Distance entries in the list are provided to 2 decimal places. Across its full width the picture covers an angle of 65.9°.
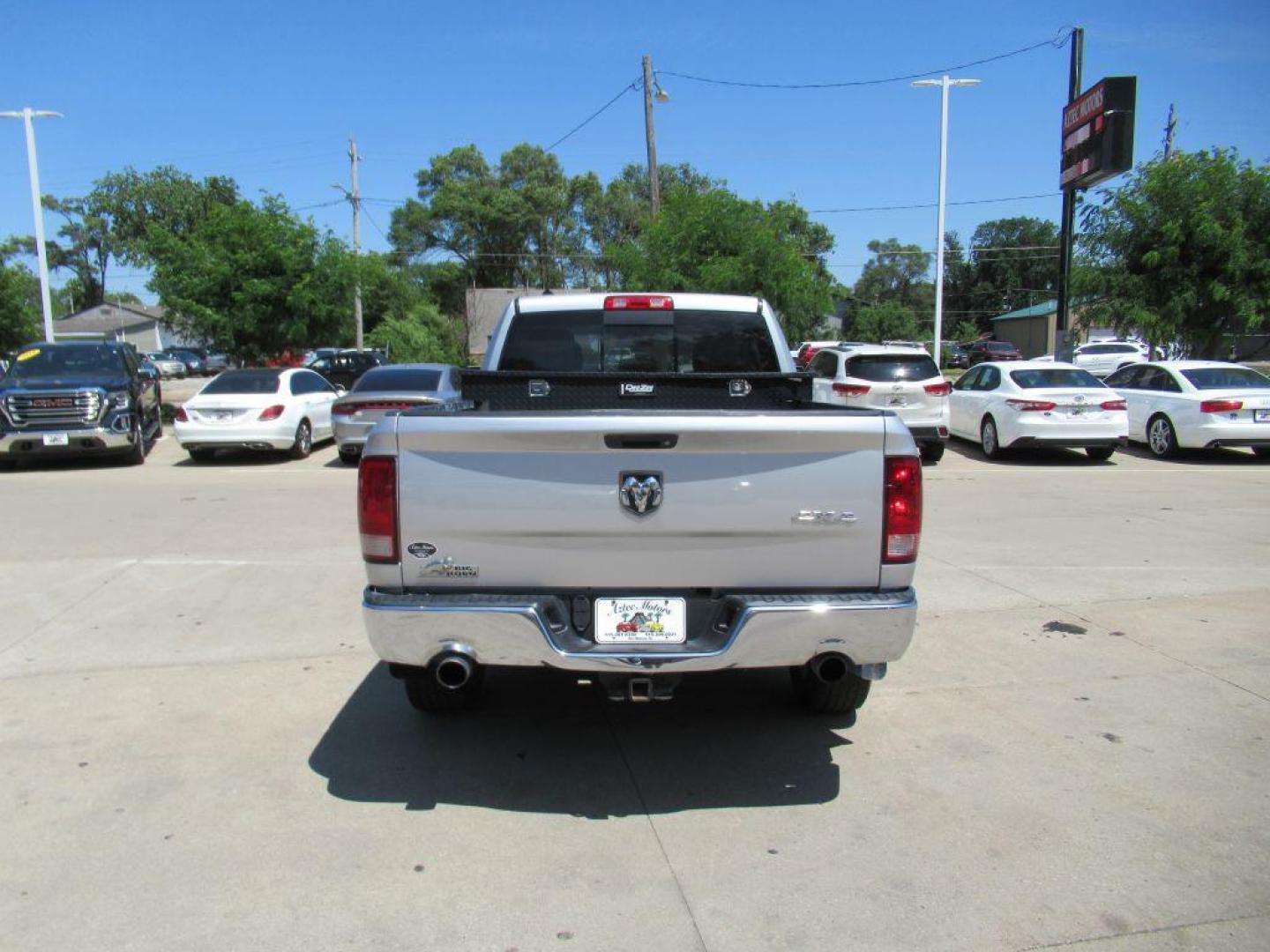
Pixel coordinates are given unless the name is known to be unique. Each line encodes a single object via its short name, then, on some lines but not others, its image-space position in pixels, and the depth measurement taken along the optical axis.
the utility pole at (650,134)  27.09
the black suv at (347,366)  23.55
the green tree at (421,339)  33.34
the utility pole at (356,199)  39.53
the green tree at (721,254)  22.19
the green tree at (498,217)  59.91
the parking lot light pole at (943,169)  24.36
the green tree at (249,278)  19.81
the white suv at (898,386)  14.34
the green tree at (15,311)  24.69
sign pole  19.25
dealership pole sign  17.47
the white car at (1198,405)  13.99
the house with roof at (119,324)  74.94
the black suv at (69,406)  13.59
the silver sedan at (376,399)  13.72
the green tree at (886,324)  57.75
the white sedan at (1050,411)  14.28
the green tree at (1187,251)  18.28
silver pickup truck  3.54
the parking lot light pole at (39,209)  21.39
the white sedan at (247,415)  14.33
